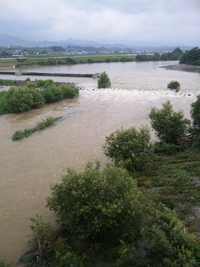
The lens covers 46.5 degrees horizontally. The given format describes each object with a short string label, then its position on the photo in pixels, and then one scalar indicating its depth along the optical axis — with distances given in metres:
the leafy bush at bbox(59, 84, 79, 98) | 39.25
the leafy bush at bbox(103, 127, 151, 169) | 15.73
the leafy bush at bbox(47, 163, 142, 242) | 9.29
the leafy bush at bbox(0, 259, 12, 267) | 9.00
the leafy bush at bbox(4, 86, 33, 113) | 33.03
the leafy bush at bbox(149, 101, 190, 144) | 18.70
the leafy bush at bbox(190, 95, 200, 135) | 19.08
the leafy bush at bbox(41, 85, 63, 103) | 37.03
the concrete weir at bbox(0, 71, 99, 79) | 63.16
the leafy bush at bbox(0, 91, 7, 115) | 33.58
